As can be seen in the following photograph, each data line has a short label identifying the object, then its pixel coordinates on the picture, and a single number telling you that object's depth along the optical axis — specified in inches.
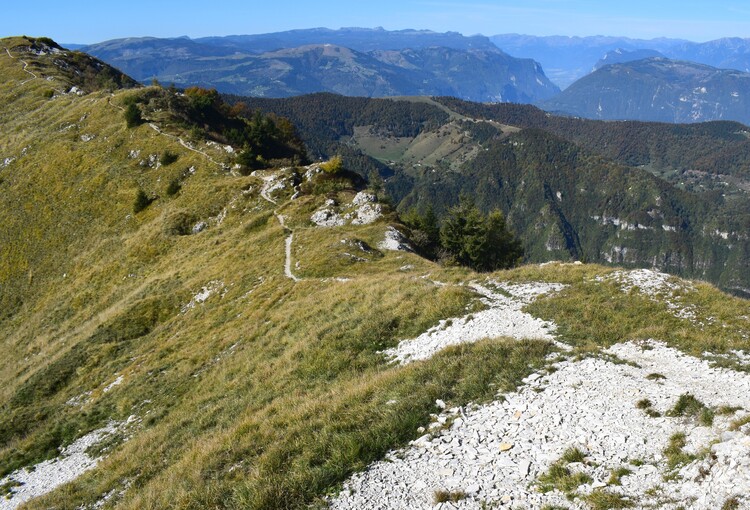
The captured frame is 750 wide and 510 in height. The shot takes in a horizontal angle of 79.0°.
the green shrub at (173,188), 2695.4
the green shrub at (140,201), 2630.4
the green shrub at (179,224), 2325.3
